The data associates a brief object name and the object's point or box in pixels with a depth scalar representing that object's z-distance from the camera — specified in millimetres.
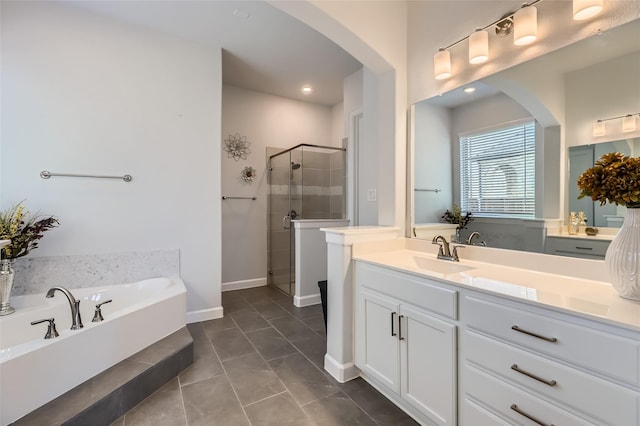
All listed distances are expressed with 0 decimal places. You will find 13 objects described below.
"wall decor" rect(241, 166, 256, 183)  4137
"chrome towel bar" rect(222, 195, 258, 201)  4017
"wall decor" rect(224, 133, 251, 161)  4039
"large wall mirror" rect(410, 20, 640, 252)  1282
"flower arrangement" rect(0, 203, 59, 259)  2125
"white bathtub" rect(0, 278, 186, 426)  1412
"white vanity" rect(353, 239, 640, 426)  923
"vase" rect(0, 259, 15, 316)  2087
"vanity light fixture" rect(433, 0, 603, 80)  1322
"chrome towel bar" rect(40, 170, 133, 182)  2441
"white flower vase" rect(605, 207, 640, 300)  1085
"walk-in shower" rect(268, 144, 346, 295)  3947
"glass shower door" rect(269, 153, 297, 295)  4014
